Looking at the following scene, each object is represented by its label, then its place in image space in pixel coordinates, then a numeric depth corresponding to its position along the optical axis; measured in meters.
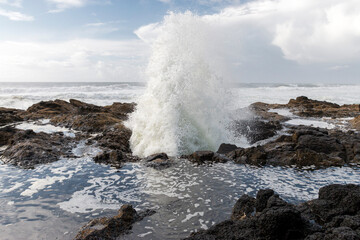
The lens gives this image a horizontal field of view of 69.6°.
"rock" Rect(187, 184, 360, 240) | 3.31
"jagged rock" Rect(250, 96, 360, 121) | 19.77
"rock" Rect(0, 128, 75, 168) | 8.13
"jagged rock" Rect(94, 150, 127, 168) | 8.21
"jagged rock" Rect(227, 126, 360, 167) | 7.86
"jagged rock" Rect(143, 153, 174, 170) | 7.76
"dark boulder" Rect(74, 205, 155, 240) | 3.93
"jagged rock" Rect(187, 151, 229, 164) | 8.16
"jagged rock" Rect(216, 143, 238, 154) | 9.24
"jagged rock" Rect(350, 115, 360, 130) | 14.43
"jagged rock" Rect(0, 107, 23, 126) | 15.89
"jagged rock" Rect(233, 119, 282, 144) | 11.69
